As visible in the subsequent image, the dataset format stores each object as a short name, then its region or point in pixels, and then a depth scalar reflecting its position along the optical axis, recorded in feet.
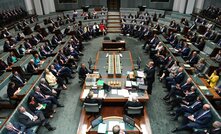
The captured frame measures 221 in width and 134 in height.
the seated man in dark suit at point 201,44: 32.58
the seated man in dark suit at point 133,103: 17.52
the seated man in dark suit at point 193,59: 26.72
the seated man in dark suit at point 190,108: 17.56
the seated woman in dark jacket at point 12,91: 19.81
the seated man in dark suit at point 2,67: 25.62
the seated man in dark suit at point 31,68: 25.05
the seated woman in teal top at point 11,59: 27.35
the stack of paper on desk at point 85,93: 19.62
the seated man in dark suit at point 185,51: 29.50
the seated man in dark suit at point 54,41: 36.14
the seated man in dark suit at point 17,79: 21.77
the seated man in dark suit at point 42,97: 19.17
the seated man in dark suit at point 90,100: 17.93
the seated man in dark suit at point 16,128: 14.74
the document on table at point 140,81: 20.63
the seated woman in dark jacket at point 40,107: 18.25
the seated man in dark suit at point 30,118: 16.38
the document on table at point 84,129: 17.38
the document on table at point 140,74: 22.09
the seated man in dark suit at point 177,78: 22.66
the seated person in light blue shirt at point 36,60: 27.29
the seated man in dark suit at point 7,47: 31.43
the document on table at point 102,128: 14.90
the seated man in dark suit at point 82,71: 25.28
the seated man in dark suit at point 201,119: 15.95
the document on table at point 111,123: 15.55
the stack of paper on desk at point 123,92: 19.62
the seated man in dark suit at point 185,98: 18.97
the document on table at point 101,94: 19.27
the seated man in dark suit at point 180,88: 20.36
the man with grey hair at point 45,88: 20.74
